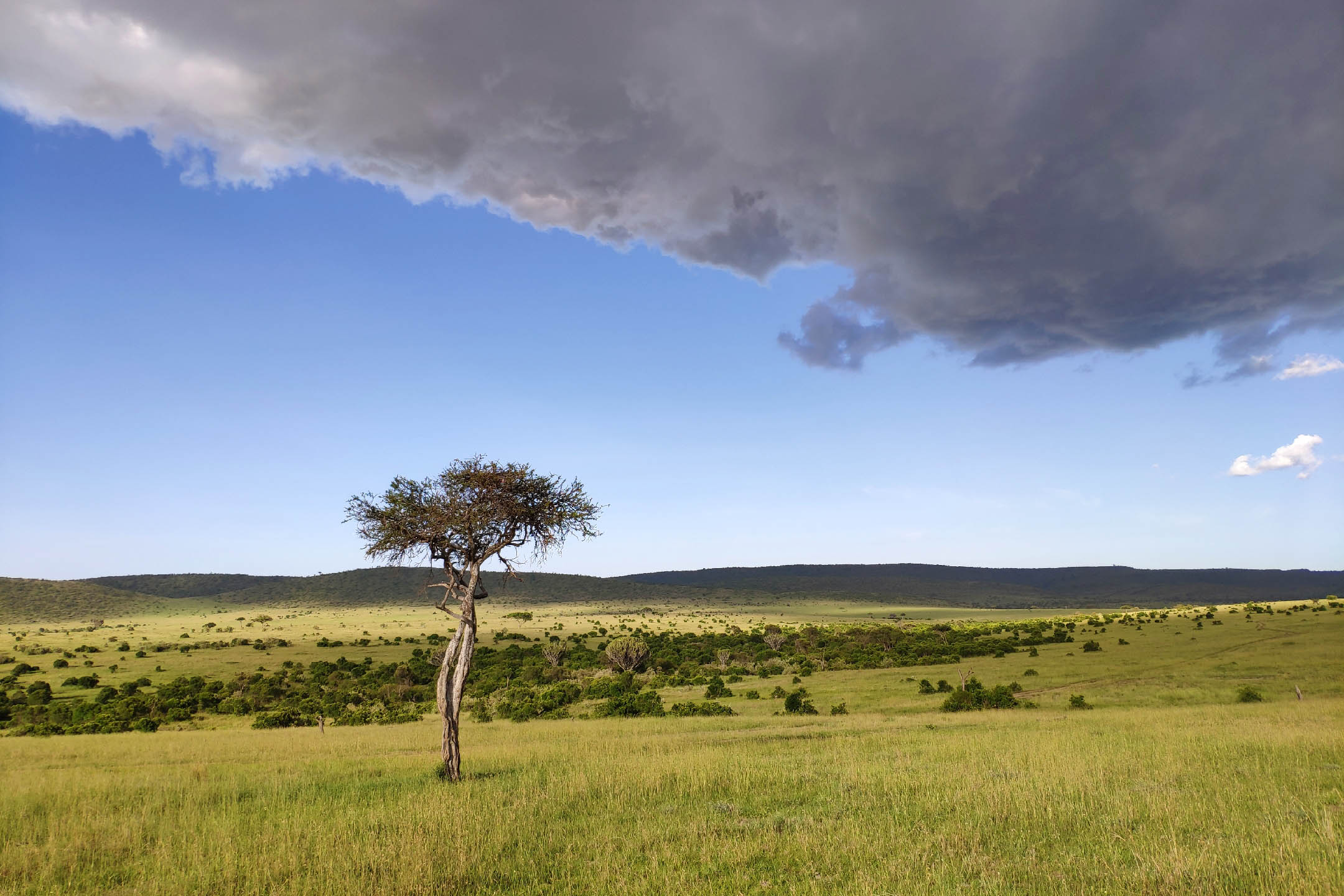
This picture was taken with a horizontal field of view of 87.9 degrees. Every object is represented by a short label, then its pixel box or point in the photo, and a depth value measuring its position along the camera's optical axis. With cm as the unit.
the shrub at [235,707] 4325
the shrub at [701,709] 3516
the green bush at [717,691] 4228
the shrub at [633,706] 3722
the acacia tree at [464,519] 1919
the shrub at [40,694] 4494
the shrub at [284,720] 3894
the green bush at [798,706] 3466
